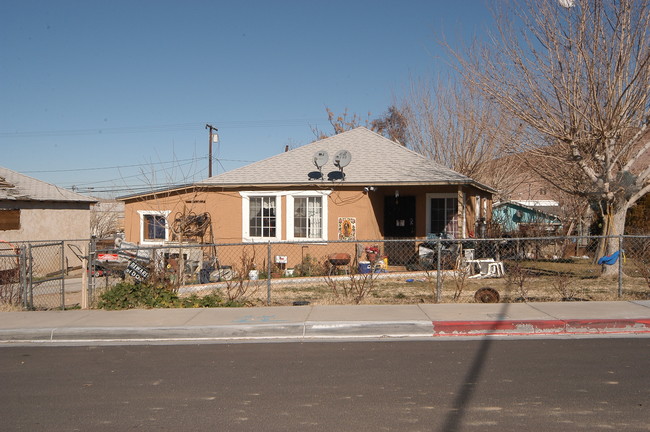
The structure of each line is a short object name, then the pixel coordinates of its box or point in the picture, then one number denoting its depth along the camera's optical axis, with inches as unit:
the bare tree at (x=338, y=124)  1561.3
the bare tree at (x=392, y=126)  1483.8
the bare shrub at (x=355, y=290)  426.0
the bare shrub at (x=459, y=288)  430.4
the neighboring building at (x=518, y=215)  1073.5
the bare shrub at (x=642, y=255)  439.9
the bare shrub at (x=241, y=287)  437.1
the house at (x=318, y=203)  711.1
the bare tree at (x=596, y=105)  518.7
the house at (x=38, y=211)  868.0
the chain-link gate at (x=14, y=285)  423.8
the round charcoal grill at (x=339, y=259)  667.4
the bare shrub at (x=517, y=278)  427.0
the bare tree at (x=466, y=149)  1039.6
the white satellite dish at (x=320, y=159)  721.6
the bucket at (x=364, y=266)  641.6
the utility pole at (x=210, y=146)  1536.7
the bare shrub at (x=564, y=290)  428.5
